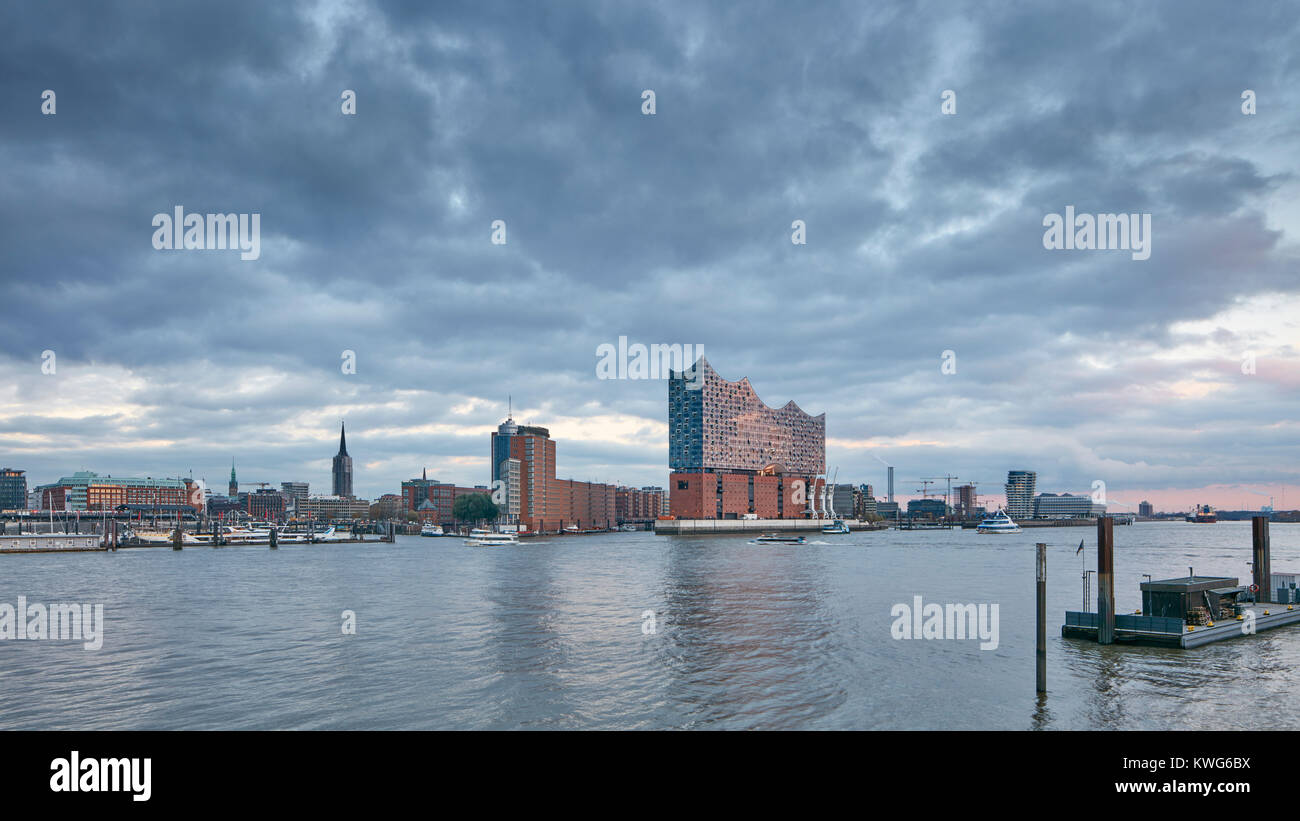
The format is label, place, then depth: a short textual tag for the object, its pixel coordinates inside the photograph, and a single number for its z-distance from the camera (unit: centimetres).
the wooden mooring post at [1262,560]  4672
